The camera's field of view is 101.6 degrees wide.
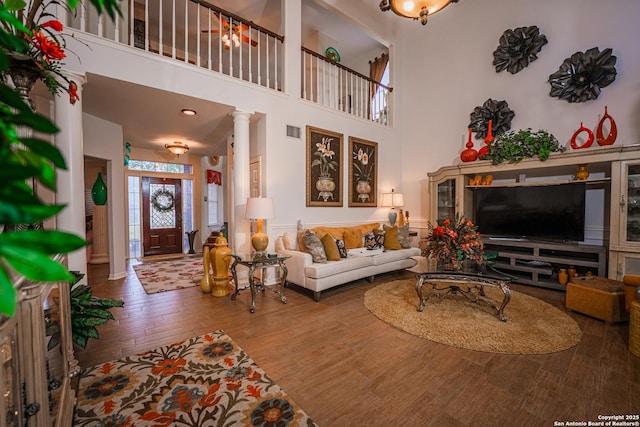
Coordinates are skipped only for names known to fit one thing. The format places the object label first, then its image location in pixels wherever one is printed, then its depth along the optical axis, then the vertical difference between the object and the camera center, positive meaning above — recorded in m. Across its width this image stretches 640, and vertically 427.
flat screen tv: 3.55 -0.10
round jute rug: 2.20 -1.17
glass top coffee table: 2.60 -0.78
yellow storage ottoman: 2.50 -0.94
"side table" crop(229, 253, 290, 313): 3.00 -0.71
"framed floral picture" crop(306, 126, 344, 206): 4.34 +0.67
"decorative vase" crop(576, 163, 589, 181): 3.44 +0.42
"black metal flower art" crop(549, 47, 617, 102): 3.48 +1.80
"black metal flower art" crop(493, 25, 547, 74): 4.07 +2.53
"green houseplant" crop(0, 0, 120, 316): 0.35 +0.01
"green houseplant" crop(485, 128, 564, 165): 3.62 +0.84
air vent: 4.10 +1.18
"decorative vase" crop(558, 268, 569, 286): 3.49 -0.98
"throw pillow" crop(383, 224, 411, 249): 4.49 -0.55
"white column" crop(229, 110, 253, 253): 3.72 +0.39
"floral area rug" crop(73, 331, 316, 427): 1.48 -1.19
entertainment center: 3.10 -0.09
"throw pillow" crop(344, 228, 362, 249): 4.34 -0.56
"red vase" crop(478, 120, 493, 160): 4.14 +0.95
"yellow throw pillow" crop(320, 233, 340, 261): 3.56 -0.58
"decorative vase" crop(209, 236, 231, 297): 3.48 -0.87
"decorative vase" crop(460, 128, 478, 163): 4.39 +0.86
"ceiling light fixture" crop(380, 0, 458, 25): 2.96 +2.30
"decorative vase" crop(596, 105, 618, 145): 3.25 +0.90
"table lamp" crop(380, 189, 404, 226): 5.43 +0.09
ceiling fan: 3.61 +2.64
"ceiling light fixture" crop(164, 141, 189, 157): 5.21 +1.19
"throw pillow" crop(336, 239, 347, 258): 3.76 -0.62
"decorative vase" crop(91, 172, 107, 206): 4.83 +0.28
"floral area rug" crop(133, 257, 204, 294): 3.91 -1.20
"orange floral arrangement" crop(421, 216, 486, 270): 2.76 -0.43
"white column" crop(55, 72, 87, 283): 2.53 +0.44
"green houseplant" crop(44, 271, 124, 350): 1.83 -0.78
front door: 6.55 -0.23
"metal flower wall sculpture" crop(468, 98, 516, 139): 4.39 +1.52
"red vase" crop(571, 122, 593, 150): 3.38 +0.88
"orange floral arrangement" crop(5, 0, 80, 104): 1.15 +0.74
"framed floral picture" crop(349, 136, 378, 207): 4.97 +0.65
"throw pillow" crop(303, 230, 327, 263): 3.44 -0.55
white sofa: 3.25 -0.84
